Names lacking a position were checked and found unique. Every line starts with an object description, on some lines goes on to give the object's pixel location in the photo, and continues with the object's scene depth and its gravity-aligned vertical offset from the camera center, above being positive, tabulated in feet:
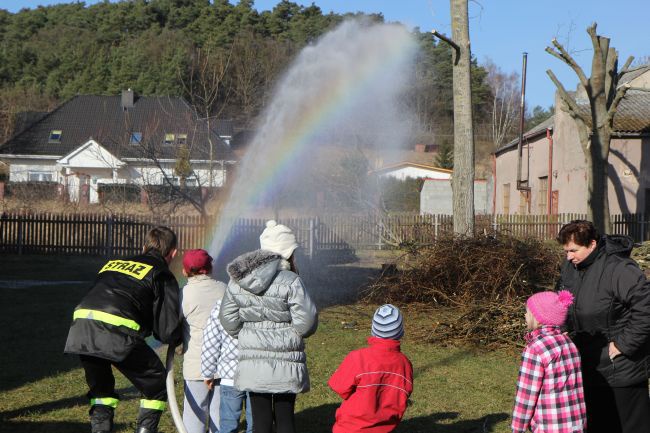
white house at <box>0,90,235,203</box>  143.13 +15.69
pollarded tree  76.07 +10.93
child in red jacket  15.02 -3.35
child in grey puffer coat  15.97 -2.46
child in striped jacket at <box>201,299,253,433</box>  17.75 -3.63
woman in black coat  15.30 -2.26
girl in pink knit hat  14.42 -3.08
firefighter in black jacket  17.15 -2.63
